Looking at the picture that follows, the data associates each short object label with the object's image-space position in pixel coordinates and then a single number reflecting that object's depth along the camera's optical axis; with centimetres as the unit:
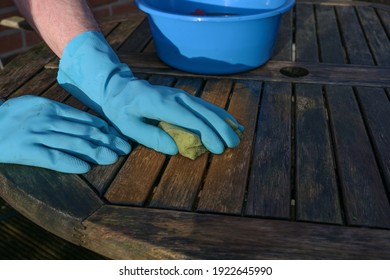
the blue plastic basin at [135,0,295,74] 125
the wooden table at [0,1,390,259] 77
